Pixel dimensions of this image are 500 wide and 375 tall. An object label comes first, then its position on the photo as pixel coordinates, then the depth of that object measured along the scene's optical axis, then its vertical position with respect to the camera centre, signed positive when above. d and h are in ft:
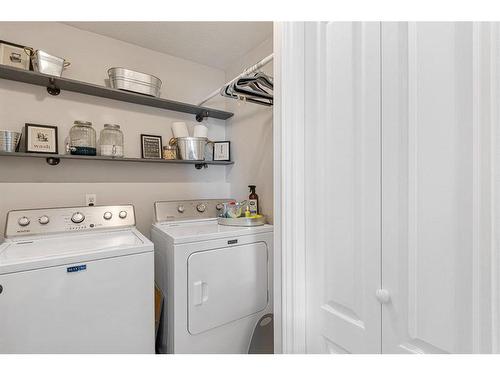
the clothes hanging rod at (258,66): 4.64 +2.34
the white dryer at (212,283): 4.73 -2.05
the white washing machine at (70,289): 3.46 -1.62
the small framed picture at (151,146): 6.88 +1.13
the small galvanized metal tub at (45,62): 5.18 +2.69
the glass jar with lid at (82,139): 5.63 +1.12
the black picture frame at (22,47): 5.16 +3.00
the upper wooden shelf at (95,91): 5.16 +2.35
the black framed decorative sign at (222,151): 7.82 +1.11
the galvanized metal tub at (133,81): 6.03 +2.68
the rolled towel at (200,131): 7.18 +1.62
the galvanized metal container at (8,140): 4.94 +0.95
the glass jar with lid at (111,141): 5.90 +1.14
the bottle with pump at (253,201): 6.57 -0.44
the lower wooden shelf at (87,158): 5.05 +0.67
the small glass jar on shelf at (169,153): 6.95 +0.94
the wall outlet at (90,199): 6.22 -0.34
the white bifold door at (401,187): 1.66 -0.02
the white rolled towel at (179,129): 7.22 +1.68
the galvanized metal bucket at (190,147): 6.95 +1.10
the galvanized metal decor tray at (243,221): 5.95 -0.90
